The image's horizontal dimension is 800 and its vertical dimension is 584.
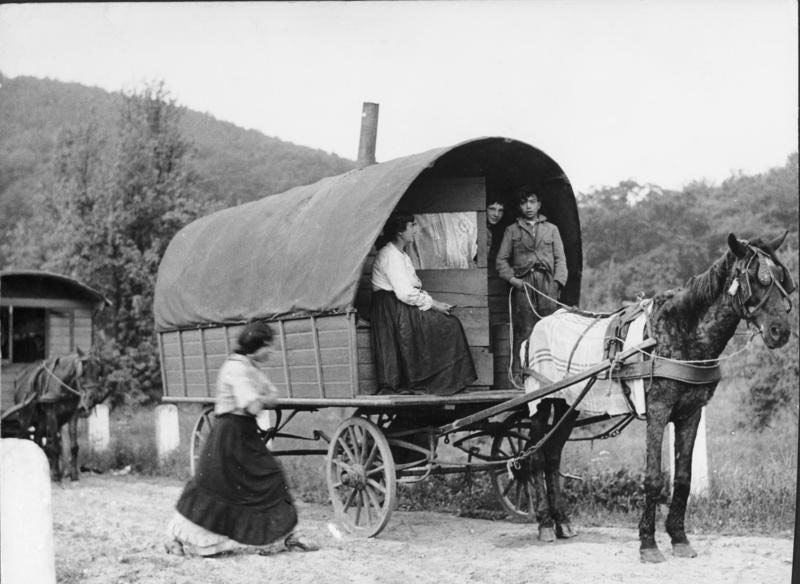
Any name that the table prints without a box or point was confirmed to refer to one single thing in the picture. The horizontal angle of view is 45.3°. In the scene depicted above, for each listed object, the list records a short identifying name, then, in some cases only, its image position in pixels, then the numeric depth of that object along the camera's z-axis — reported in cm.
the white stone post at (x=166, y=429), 821
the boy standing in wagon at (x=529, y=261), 808
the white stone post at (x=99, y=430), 869
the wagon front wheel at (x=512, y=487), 860
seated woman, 726
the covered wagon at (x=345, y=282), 720
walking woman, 612
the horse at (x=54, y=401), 922
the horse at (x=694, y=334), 565
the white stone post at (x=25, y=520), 420
